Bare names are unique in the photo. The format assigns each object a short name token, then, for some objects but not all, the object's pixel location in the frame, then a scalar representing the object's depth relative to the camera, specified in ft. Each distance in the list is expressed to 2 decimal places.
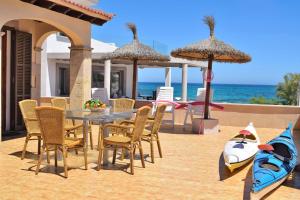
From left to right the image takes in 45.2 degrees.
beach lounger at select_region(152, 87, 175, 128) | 39.52
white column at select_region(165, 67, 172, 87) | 78.84
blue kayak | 15.96
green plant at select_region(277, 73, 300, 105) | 90.07
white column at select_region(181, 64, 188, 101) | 67.87
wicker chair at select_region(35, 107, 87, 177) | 18.19
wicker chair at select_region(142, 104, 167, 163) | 22.50
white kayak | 20.54
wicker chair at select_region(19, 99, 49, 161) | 22.09
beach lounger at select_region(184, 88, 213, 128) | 37.98
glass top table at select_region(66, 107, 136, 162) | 20.13
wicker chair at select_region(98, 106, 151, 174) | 19.70
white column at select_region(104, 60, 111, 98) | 60.18
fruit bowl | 23.06
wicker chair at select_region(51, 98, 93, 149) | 25.95
